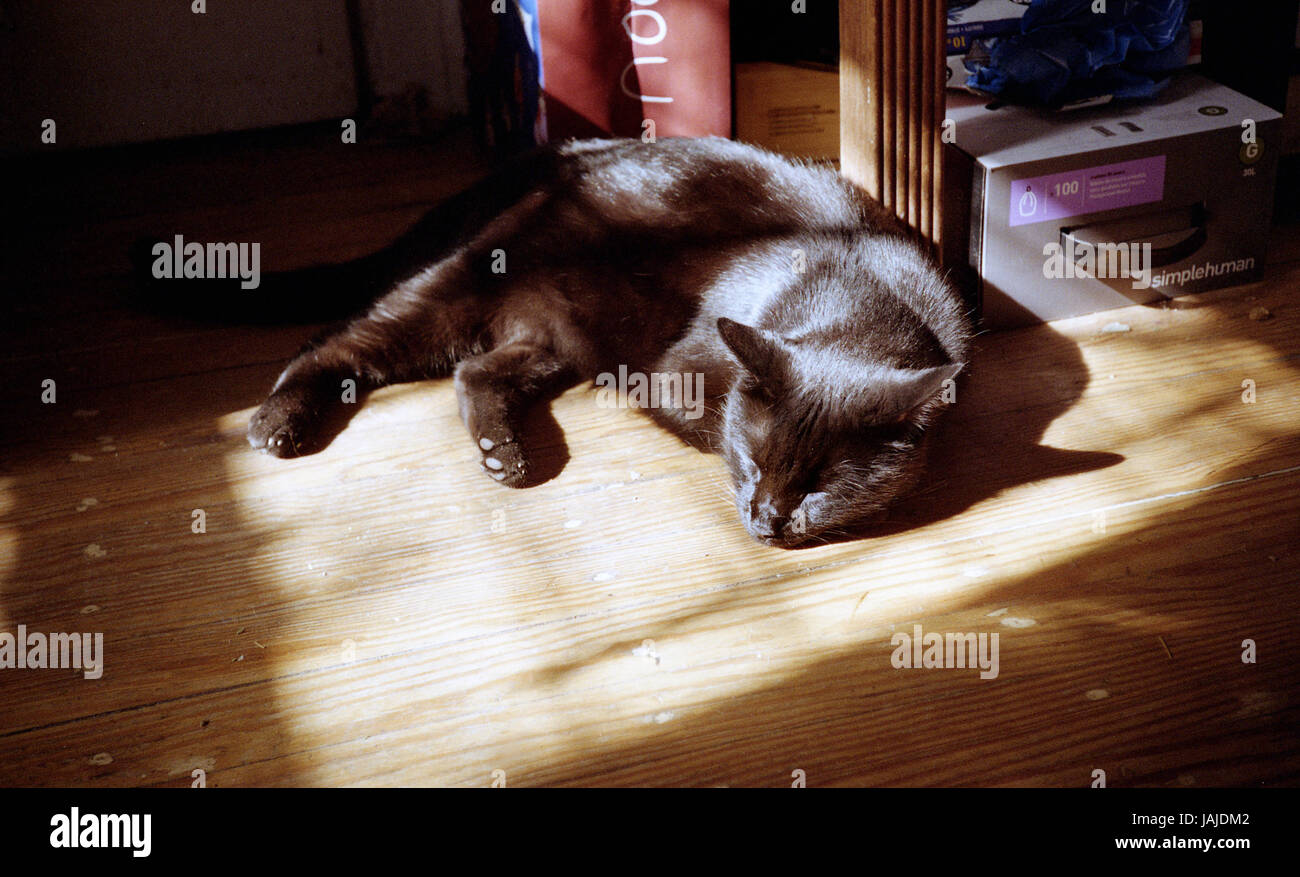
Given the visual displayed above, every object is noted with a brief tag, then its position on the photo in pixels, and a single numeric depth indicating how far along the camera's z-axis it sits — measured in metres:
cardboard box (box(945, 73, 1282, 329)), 1.86
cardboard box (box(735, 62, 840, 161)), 2.31
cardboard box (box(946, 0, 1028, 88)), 2.12
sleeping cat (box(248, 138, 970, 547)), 1.52
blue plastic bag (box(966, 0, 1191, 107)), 1.95
